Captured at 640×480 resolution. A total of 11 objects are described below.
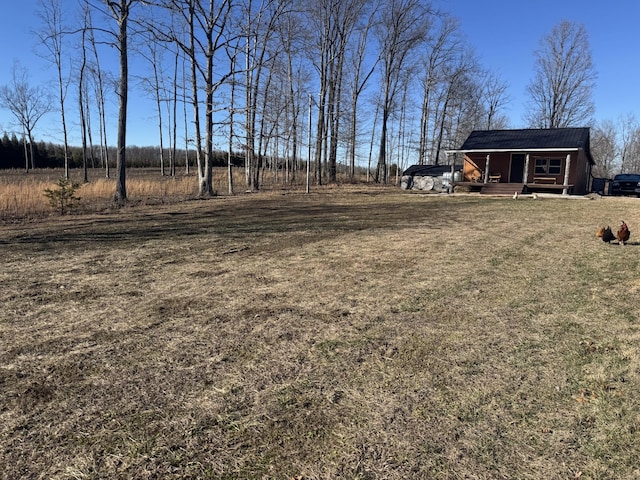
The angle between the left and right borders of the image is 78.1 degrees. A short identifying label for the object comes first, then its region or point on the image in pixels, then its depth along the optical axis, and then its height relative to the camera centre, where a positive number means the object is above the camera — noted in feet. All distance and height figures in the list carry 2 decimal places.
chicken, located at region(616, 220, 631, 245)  21.81 -2.57
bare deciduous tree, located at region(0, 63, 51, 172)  122.21 +16.57
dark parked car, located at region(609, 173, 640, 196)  69.51 +0.46
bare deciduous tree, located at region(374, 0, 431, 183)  99.09 +34.49
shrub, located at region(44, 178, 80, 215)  35.22 -2.00
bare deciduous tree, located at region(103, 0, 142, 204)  42.83 +9.48
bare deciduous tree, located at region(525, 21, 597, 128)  108.17 +25.85
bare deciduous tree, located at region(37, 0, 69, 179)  94.68 +13.92
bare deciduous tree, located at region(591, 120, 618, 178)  184.48 +17.02
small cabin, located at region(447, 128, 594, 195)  66.23 +4.71
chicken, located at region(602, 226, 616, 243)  22.68 -2.73
